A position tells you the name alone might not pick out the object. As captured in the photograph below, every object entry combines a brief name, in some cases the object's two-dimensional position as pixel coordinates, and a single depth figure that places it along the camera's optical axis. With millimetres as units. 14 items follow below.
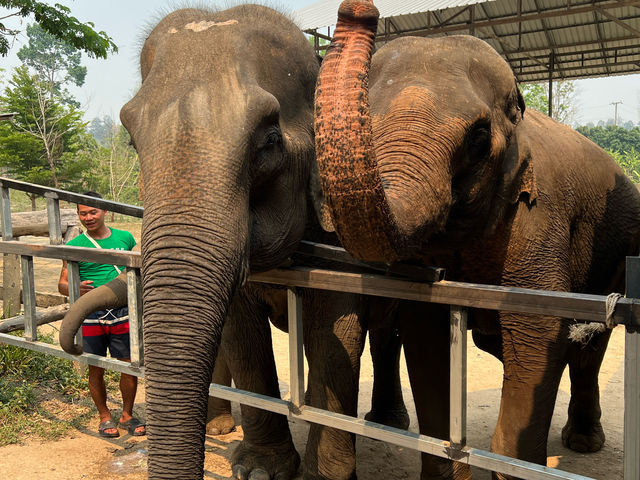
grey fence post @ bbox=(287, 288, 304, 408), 2443
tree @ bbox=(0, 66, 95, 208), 24062
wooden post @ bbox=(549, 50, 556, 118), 12312
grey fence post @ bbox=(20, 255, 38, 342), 3488
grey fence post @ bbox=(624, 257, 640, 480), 1618
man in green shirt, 4492
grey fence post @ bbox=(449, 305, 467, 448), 2010
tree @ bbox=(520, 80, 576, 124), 35781
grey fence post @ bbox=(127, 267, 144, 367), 2945
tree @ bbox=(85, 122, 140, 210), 31297
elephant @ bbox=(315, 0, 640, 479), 1839
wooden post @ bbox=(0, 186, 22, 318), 7070
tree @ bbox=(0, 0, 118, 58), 9781
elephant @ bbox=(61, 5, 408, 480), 1994
